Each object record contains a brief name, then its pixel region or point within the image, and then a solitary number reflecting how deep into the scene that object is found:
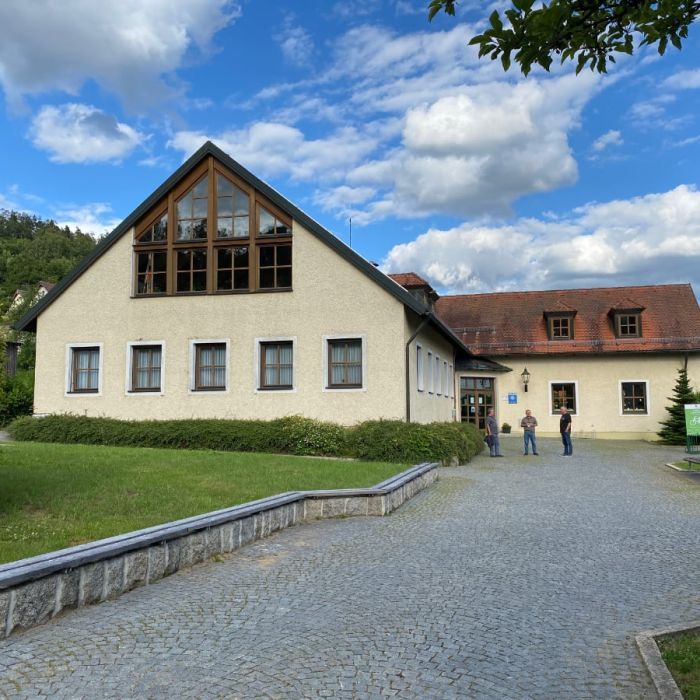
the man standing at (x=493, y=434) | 23.30
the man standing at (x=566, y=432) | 23.75
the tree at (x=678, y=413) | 30.03
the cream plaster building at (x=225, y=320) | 21.08
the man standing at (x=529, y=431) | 24.31
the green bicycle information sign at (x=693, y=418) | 21.22
